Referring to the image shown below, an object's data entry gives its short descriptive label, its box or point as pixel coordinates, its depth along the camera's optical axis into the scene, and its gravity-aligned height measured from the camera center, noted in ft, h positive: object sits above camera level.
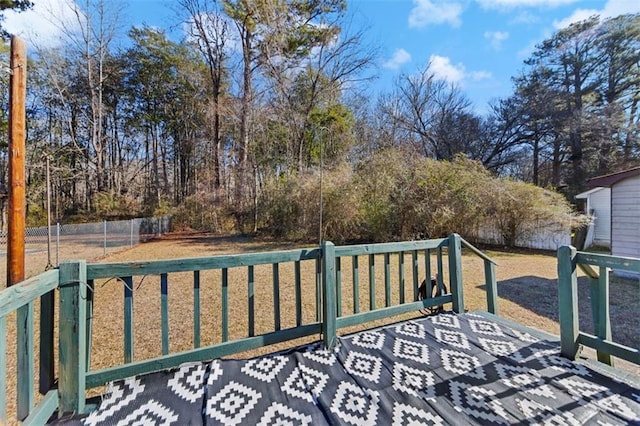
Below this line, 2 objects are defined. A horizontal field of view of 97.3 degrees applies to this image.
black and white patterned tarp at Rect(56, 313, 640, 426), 5.01 -3.59
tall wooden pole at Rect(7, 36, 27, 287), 9.93 +1.94
